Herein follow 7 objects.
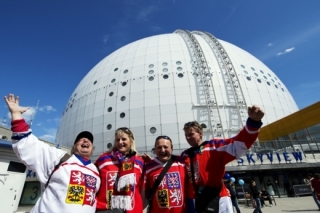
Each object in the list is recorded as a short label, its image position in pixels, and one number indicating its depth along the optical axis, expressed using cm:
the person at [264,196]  1212
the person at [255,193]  834
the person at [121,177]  246
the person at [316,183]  735
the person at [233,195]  937
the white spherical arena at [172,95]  2097
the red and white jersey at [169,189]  267
